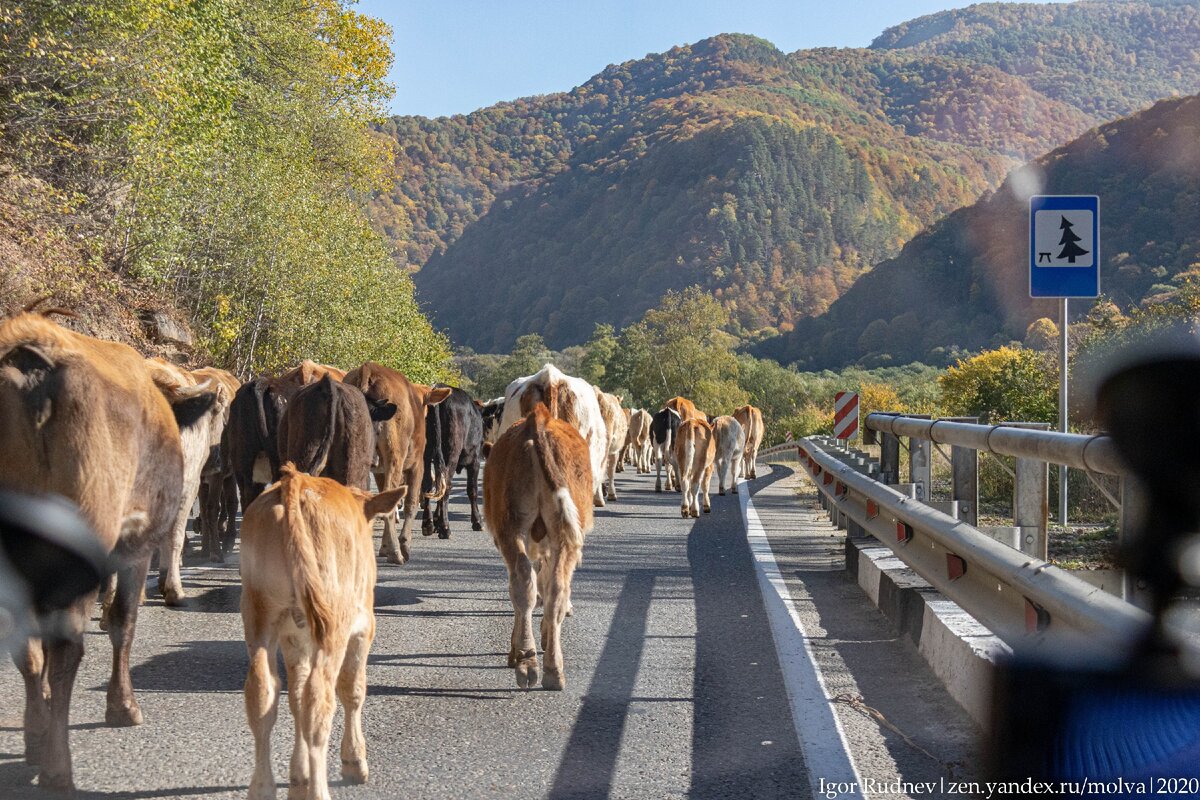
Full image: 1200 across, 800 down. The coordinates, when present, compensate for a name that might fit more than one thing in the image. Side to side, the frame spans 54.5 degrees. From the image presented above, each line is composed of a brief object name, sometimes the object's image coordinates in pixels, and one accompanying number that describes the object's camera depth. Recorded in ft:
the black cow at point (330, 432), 27.14
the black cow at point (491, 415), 61.11
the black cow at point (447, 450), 43.29
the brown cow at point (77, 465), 15.51
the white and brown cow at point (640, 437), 107.48
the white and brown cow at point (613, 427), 63.78
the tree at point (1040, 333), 229.04
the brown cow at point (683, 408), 65.21
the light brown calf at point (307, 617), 13.39
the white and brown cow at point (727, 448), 65.87
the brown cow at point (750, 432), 80.64
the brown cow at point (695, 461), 54.40
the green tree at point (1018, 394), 60.23
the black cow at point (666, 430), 68.54
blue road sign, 33.50
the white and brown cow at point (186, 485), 27.71
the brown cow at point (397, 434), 35.42
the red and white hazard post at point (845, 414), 66.49
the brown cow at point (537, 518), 20.59
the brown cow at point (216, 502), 36.52
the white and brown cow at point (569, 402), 29.81
